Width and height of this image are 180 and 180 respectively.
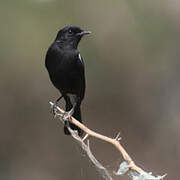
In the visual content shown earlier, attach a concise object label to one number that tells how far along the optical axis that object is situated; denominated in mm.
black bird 9836
